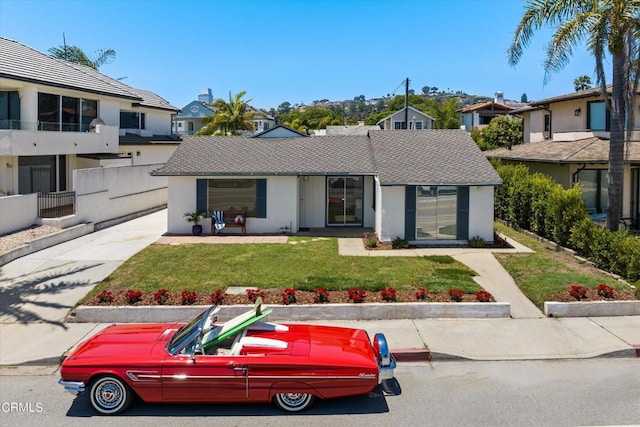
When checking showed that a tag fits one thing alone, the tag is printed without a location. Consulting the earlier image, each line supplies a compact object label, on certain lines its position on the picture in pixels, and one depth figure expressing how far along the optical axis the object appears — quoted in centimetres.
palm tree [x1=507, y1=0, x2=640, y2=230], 1432
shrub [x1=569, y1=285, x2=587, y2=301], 1141
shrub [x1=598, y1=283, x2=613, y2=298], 1149
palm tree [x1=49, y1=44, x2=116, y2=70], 5788
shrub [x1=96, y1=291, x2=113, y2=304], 1147
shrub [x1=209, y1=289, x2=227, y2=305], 1134
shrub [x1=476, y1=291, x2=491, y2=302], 1136
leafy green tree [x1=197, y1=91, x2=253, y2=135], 4534
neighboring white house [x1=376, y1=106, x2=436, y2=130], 6097
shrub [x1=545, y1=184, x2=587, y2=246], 1594
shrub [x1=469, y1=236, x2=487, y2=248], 1714
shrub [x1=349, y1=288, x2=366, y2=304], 1136
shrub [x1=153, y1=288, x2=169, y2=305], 1139
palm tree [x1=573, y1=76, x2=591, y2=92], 5818
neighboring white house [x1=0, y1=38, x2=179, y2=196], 2152
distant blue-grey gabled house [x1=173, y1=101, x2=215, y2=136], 6506
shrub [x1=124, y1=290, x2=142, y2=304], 1142
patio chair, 1905
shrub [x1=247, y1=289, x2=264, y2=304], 1138
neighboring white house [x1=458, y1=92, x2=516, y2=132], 6625
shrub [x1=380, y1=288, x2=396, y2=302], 1146
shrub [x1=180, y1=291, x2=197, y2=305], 1136
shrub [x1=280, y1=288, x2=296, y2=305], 1135
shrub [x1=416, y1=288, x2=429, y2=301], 1149
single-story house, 1748
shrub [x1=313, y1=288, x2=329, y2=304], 1141
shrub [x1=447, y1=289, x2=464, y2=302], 1139
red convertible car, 694
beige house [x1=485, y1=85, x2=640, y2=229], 2053
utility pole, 4203
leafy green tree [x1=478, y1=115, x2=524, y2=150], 4541
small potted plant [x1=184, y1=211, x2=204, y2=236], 1908
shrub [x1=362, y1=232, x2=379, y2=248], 1705
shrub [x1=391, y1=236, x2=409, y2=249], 1709
